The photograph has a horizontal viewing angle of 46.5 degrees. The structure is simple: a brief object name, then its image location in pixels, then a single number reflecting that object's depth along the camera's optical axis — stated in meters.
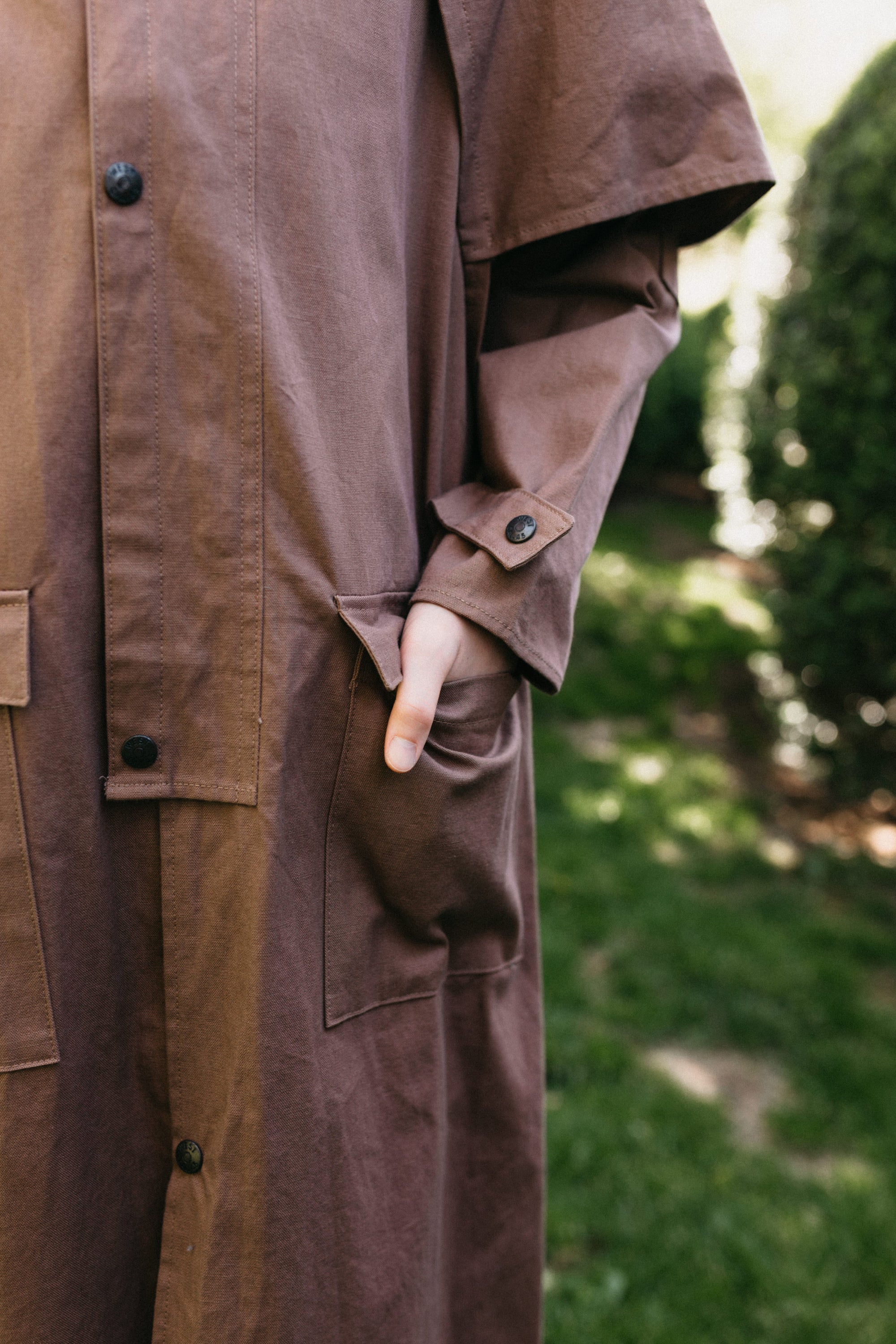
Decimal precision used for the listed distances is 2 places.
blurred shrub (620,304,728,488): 8.98
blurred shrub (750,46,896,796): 3.76
